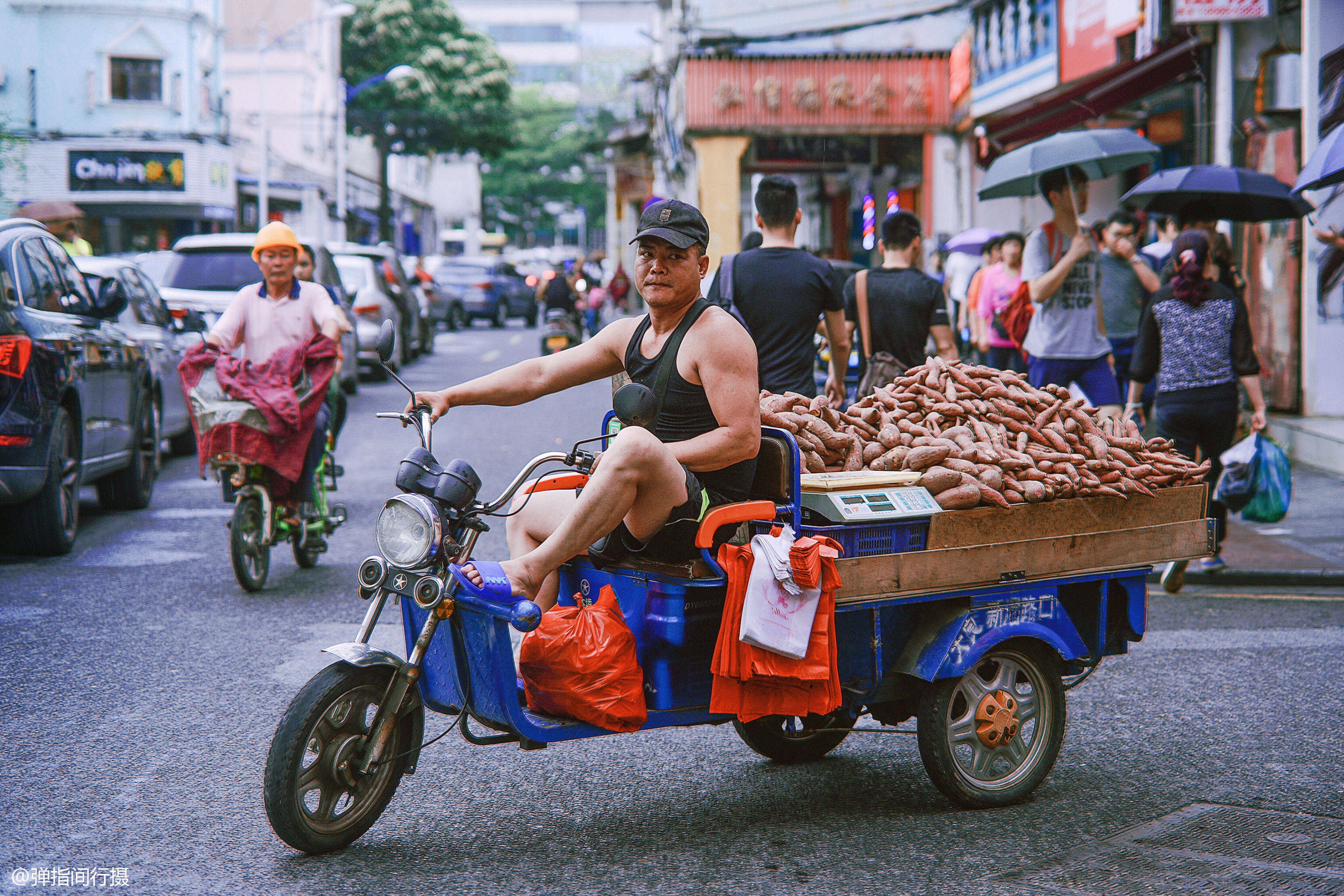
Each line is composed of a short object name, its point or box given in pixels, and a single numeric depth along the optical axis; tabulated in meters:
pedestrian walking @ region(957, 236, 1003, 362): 13.05
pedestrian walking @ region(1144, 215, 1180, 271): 11.16
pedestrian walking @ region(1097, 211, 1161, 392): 9.99
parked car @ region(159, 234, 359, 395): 14.43
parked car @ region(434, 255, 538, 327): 34.22
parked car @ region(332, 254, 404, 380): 17.92
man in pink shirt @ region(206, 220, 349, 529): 7.52
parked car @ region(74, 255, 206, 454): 10.45
